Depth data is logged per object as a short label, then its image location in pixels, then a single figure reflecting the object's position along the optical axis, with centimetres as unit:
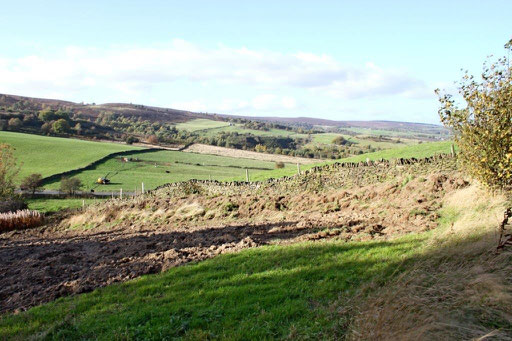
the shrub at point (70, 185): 4988
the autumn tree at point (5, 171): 3866
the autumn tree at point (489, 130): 1052
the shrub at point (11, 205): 3400
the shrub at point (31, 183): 4953
